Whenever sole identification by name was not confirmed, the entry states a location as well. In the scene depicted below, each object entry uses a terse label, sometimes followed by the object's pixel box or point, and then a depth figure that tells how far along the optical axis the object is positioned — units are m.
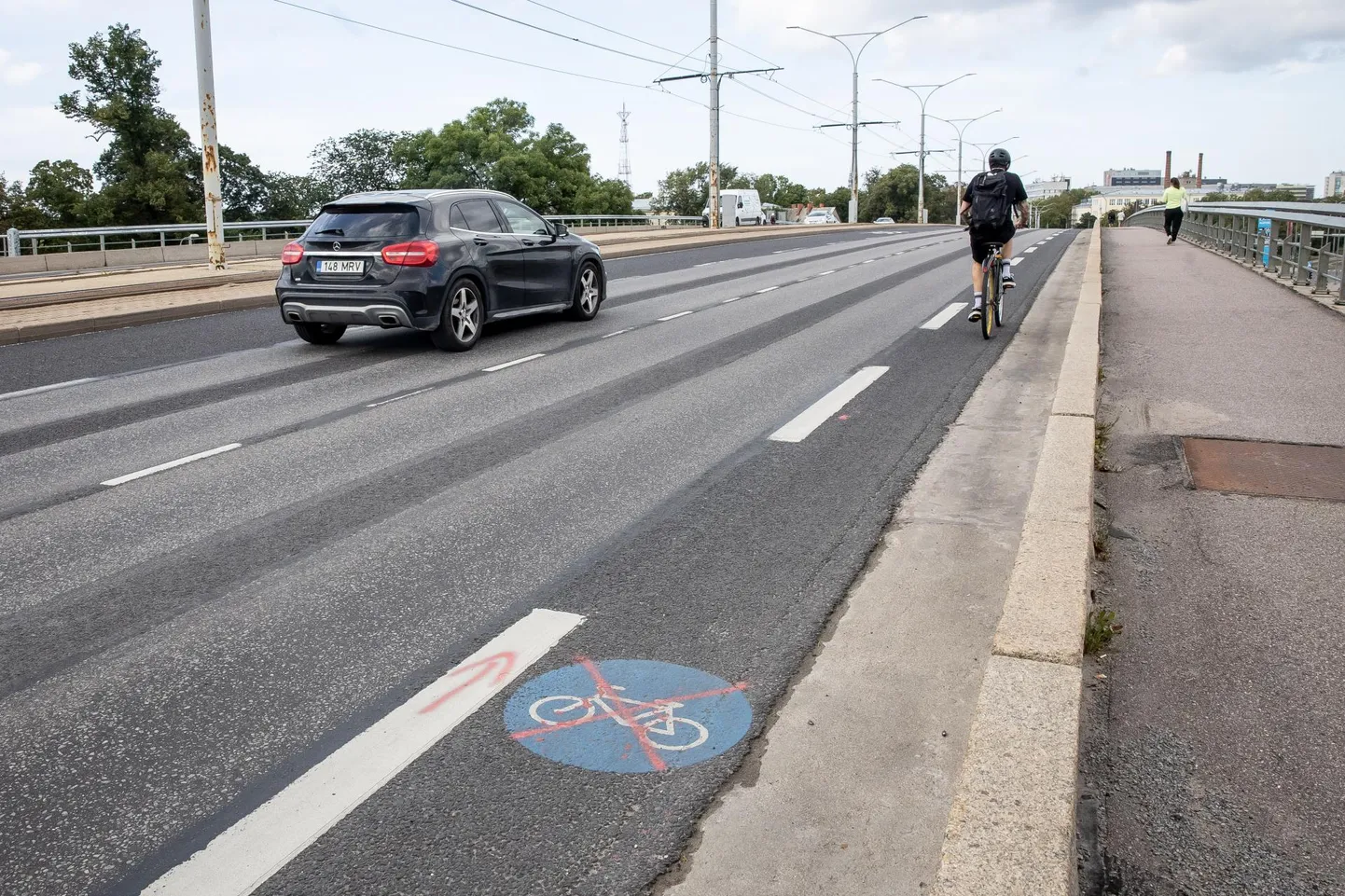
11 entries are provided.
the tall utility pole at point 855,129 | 64.38
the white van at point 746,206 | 74.69
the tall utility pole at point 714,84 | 43.94
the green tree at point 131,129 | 64.44
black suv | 10.88
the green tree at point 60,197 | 62.50
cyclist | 11.26
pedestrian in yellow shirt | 30.56
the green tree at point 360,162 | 99.50
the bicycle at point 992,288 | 11.50
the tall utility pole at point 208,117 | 18.72
